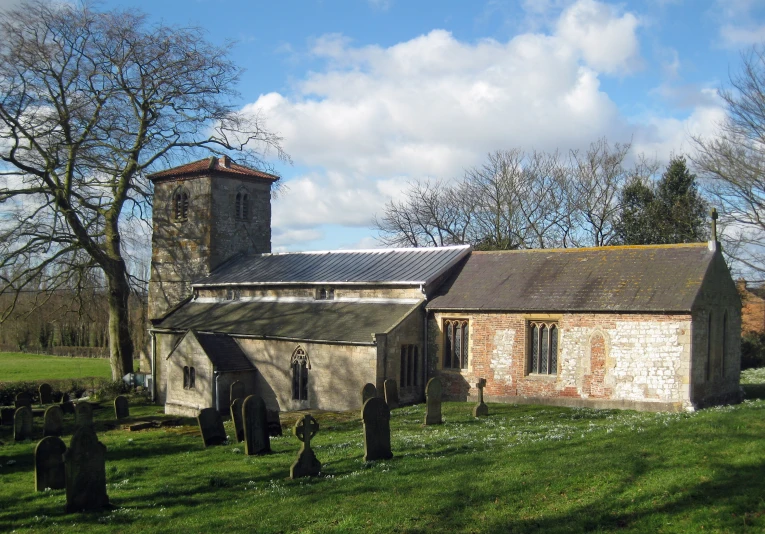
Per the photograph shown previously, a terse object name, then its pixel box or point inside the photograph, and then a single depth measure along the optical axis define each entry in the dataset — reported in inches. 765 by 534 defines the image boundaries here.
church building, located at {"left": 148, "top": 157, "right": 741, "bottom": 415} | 831.7
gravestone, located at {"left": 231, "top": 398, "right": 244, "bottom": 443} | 660.7
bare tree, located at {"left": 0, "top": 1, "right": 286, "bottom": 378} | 1120.8
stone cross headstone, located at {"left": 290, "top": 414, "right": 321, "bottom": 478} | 496.4
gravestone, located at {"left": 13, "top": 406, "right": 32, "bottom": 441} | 772.0
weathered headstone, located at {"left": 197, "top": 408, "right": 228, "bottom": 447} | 654.5
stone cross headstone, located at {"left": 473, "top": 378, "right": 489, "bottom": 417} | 786.6
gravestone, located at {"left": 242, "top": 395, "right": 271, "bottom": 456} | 589.3
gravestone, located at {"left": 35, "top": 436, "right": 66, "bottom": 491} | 507.6
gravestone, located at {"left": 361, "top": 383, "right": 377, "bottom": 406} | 782.5
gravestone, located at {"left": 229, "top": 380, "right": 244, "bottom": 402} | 1039.6
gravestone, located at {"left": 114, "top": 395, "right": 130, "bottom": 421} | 966.4
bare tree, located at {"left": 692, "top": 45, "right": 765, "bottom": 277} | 1363.2
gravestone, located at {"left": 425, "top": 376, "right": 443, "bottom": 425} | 731.4
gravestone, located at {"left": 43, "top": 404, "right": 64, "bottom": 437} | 746.8
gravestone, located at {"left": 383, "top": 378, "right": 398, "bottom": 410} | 862.9
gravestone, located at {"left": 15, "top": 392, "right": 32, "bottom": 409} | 913.1
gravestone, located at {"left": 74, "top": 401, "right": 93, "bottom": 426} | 757.3
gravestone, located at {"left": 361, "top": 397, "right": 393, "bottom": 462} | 533.0
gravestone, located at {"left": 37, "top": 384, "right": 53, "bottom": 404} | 1139.3
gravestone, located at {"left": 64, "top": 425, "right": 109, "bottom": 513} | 443.8
